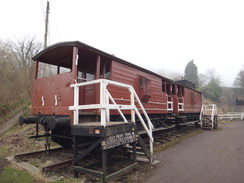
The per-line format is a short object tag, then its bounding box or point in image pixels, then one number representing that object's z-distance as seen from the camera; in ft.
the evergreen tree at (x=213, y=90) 129.08
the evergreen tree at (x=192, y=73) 143.07
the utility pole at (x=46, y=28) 41.94
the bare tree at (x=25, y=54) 62.62
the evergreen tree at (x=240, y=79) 145.02
